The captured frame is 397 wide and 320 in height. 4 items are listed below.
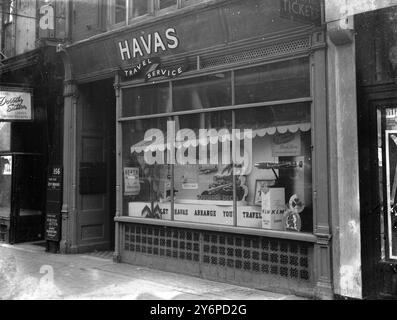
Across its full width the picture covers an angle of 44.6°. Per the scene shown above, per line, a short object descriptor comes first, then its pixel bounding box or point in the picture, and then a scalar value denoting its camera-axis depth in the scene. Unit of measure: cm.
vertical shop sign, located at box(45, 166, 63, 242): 1088
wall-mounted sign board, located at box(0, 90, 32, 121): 1154
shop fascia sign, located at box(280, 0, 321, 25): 626
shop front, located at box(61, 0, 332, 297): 685
